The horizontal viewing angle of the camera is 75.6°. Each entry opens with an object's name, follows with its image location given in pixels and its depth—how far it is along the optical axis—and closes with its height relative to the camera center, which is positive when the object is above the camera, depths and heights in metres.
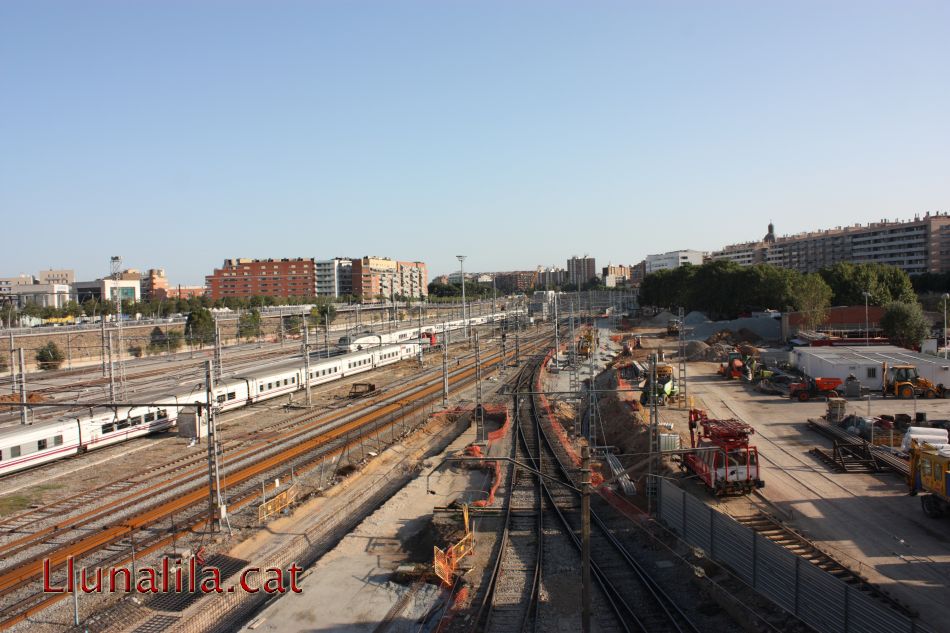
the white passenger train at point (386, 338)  51.66 -3.93
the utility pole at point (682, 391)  33.18 -6.11
